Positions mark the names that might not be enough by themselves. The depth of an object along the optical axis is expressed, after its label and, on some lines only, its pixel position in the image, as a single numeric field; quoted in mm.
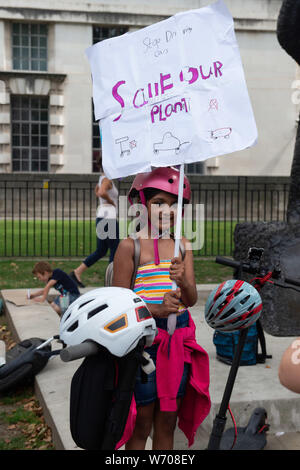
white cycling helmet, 2242
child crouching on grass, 6918
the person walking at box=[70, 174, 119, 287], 8062
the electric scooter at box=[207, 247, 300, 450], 2711
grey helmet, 2572
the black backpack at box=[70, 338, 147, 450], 2227
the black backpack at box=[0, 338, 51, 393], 4586
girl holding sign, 2820
